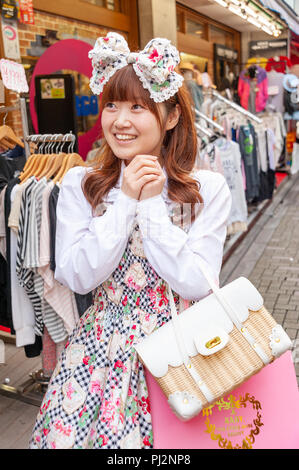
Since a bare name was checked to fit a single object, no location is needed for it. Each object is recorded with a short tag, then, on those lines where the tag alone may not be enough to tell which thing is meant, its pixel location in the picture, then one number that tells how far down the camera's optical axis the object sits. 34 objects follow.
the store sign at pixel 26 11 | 4.44
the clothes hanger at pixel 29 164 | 2.79
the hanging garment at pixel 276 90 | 10.04
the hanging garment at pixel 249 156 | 6.00
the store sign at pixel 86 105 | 5.11
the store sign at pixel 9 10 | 4.23
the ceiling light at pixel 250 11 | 7.81
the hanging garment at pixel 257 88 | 9.65
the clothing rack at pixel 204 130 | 4.72
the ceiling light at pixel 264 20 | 9.37
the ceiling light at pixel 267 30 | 10.71
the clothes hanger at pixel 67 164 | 2.67
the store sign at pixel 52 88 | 3.23
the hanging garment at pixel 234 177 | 5.27
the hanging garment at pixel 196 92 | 6.07
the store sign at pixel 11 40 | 4.31
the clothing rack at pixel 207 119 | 5.07
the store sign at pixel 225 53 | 10.01
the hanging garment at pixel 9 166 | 3.03
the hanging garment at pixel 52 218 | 2.59
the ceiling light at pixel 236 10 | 7.59
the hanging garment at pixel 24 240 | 2.61
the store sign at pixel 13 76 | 3.01
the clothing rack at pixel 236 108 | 6.32
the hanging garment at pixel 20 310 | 2.73
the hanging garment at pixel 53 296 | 2.59
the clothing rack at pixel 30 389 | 3.18
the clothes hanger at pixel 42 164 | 2.75
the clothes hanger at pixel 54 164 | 2.72
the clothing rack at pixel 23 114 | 2.99
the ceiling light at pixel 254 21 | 9.08
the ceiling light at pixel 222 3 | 7.17
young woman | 1.42
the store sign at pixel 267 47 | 11.53
